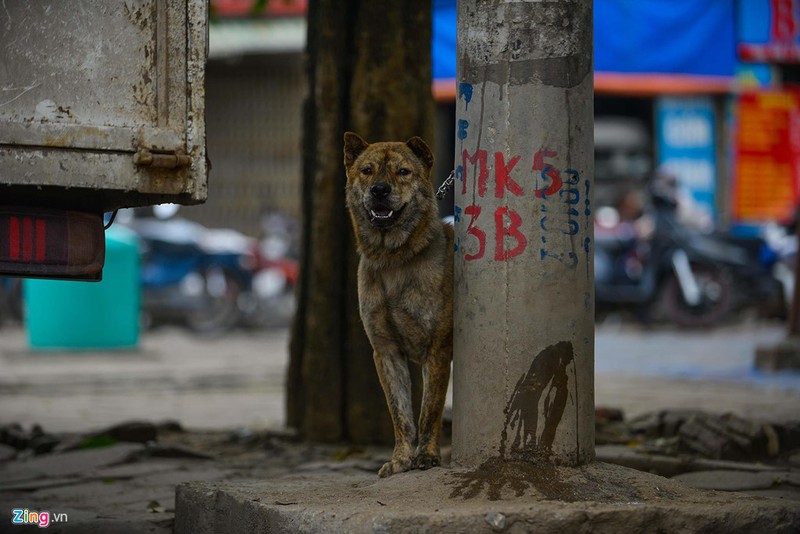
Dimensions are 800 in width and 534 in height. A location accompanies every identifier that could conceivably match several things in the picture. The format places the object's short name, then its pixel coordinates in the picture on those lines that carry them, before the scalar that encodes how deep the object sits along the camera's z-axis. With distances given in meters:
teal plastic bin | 13.77
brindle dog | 5.20
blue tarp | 18.56
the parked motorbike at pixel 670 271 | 16.83
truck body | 4.35
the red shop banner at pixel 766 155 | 19.22
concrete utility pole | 4.62
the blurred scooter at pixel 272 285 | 18.52
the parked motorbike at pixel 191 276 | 17.91
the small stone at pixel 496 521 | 4.06
